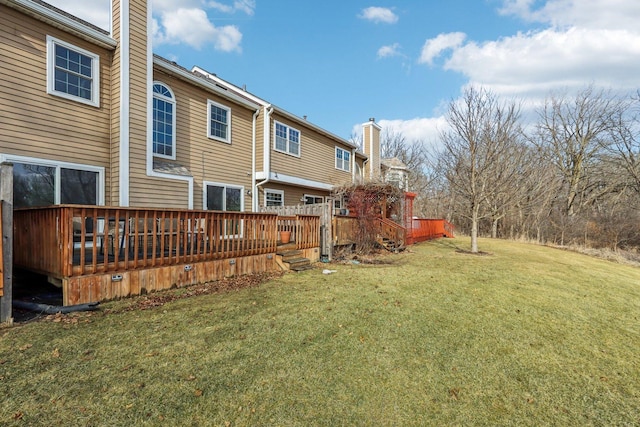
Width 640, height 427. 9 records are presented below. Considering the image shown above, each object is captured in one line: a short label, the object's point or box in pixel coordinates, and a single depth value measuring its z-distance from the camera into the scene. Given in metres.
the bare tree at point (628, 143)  20.97
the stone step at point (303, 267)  8.26
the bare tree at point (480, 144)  12.75
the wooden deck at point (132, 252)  4.66
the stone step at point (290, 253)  8.34
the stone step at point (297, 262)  8.25
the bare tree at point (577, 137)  23.70
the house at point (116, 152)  5.26
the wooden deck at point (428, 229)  16.70
